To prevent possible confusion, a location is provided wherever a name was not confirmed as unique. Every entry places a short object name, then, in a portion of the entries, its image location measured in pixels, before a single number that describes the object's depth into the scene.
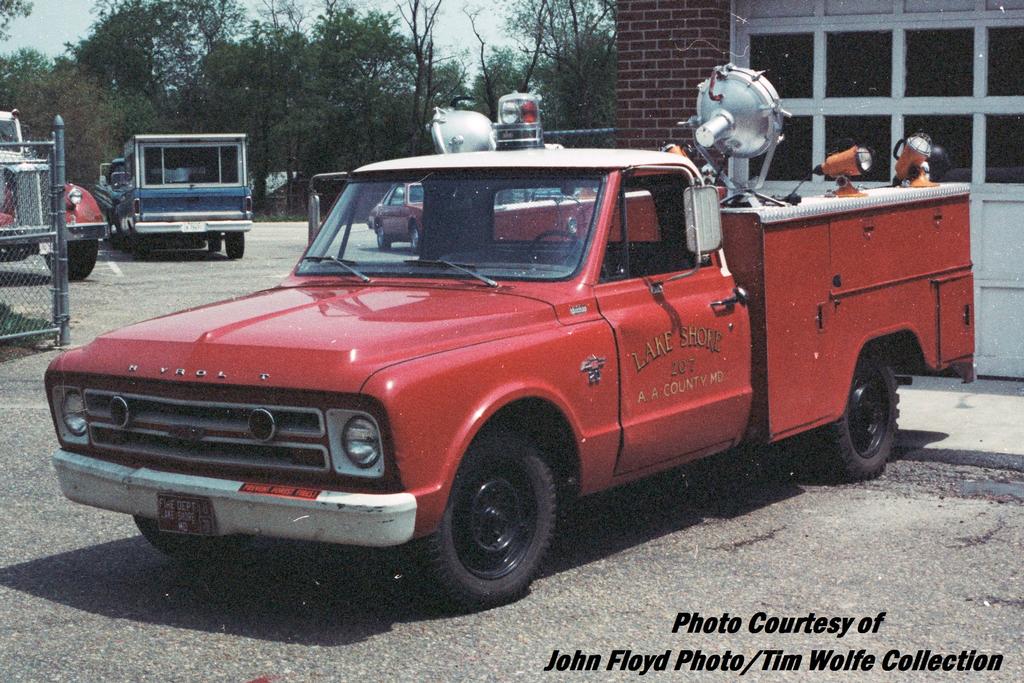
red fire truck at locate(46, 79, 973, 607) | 5.16
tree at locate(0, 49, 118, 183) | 50.16
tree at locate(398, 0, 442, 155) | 38.38
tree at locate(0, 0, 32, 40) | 46.21
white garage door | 10.40
